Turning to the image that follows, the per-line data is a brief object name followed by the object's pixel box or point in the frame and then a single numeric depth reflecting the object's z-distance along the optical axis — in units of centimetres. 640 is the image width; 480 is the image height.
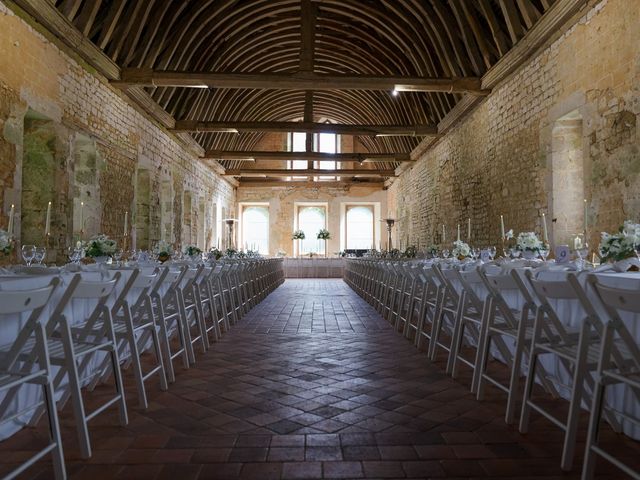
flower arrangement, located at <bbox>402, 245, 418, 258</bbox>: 877
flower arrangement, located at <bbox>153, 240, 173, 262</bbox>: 560
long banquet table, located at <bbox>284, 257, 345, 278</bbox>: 1602
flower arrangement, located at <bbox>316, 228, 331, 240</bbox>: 1769
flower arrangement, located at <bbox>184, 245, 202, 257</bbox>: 733
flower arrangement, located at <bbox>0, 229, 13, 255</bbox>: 289
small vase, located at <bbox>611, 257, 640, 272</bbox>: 273
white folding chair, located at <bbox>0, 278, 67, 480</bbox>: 162
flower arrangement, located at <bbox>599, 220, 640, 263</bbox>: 270
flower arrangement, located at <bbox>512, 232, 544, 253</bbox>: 415
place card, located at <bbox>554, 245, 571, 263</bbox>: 372
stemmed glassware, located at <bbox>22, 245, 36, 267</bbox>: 324
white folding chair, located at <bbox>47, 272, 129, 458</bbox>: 197
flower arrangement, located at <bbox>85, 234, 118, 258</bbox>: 425
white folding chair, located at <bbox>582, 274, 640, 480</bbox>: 162
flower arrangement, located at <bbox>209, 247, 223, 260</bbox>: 781
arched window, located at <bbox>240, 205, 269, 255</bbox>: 2109
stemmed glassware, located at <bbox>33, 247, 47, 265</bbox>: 331
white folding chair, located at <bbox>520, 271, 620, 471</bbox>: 186
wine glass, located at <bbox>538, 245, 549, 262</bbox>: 414
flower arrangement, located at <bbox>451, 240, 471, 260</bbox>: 581
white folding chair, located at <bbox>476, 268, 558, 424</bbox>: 240
